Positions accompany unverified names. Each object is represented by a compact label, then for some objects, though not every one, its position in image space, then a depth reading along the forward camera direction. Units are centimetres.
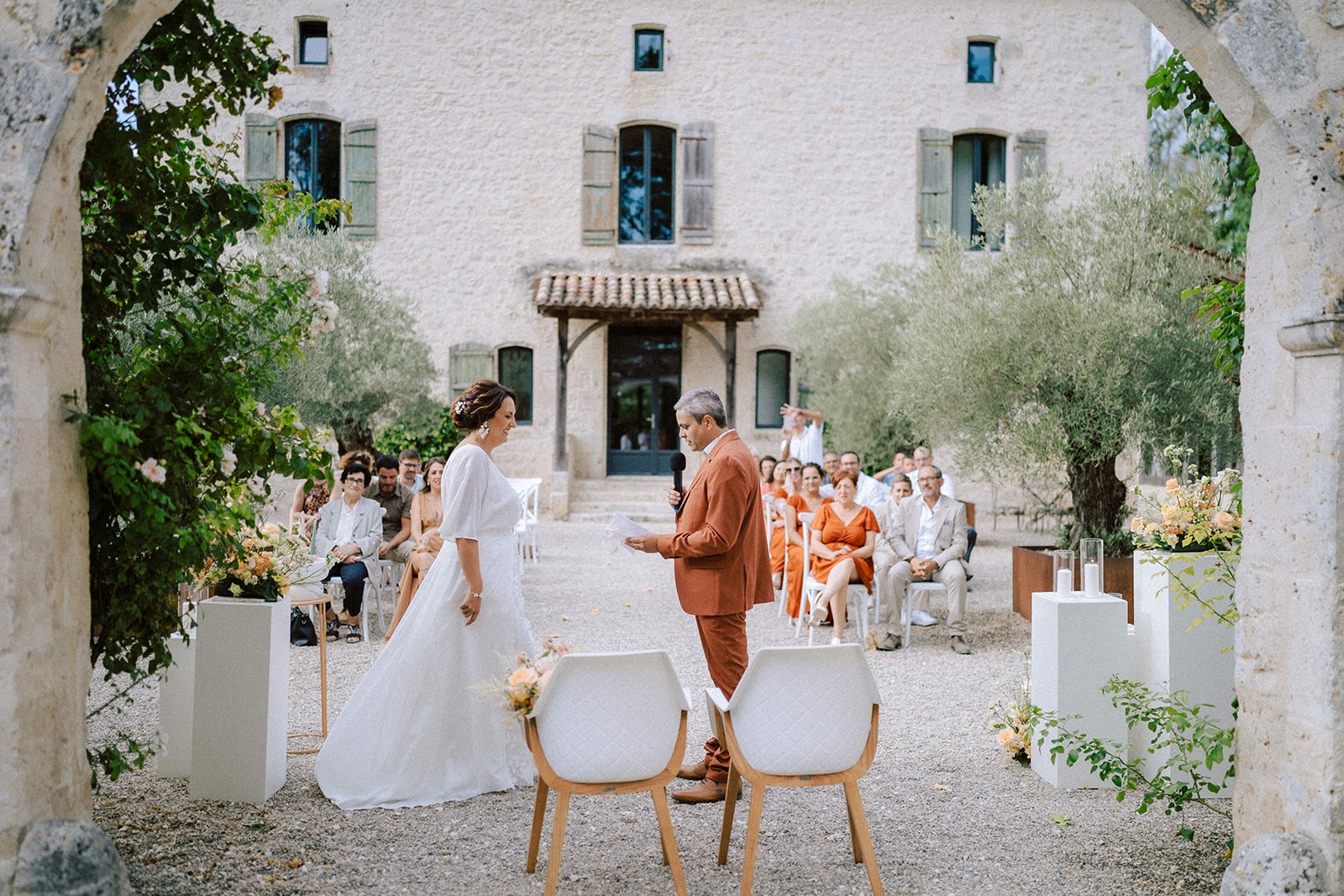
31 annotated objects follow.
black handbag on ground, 714
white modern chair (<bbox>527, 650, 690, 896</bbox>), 308
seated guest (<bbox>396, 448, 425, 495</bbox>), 834
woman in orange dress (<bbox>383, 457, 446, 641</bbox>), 621
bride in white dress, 413
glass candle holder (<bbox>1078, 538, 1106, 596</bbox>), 455
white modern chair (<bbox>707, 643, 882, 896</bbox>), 313
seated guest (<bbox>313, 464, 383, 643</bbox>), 734
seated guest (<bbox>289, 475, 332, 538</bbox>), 752
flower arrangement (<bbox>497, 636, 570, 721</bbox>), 315
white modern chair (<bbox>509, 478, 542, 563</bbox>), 1021
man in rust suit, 397
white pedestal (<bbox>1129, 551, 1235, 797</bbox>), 418
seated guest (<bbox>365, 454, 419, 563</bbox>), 800
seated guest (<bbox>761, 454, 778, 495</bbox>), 1018
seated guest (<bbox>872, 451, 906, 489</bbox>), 1037
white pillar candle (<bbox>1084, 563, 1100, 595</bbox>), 455
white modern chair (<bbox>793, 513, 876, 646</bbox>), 723
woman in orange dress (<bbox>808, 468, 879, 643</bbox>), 711
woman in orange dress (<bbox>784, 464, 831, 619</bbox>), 795
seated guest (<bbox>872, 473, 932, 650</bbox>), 725
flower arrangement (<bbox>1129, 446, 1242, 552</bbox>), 412
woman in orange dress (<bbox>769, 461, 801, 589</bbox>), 849
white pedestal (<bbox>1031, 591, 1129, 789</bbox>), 440
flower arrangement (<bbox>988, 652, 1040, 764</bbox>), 460
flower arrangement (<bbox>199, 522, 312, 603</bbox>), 422
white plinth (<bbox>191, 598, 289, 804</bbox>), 407
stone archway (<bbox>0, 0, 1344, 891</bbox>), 254
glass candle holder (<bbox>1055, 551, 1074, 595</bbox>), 462
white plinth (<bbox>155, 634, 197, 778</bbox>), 440
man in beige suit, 725
